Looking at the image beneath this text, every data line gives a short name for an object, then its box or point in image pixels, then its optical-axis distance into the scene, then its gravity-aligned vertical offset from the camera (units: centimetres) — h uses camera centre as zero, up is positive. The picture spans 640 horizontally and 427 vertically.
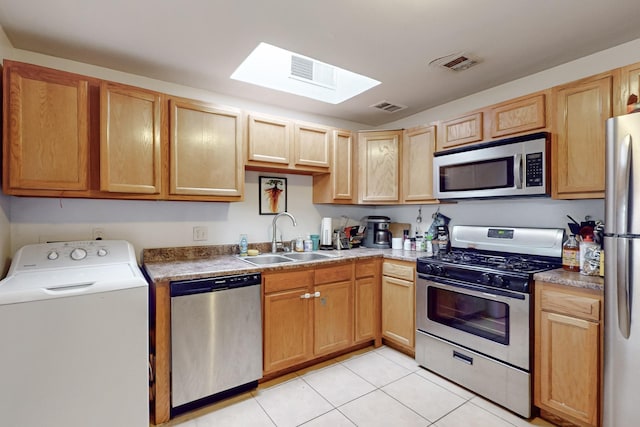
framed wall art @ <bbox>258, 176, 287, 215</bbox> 301 +16
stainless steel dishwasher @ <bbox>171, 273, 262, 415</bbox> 191 -85
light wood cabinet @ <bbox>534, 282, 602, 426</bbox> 166 -82
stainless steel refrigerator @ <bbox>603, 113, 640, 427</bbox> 142 -31
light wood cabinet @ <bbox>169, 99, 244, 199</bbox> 225 +47
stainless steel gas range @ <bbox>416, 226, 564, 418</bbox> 193 -72
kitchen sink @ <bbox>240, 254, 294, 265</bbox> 250 -43
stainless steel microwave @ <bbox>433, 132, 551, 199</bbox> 209 +31
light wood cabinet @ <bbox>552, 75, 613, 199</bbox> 184 +46
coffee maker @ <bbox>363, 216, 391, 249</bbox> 334 -25
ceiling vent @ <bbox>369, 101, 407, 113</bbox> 305 +107
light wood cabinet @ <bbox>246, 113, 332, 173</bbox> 263 +60
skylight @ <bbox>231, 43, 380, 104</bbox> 250 +116
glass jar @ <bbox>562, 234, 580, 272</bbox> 200 -30
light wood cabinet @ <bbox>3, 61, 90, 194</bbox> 175 +49
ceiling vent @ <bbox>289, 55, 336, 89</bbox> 269 +125
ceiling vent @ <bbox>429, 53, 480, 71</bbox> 213 +107
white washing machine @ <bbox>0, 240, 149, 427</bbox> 138 -67
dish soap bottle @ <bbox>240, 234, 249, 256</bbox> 279 -33
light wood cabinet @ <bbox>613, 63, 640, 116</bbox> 171 +70
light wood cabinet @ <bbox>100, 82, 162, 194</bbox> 199 +48
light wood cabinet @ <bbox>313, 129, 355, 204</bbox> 311 +35
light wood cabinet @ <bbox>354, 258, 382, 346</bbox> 275 -84
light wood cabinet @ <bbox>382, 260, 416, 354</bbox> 263 -84
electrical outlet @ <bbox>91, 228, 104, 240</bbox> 222 -17
